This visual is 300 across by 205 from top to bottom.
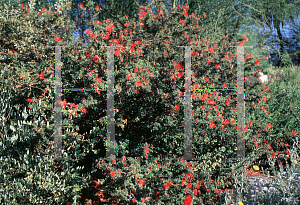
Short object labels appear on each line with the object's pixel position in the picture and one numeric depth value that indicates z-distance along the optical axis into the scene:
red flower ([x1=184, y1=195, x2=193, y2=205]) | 2.61
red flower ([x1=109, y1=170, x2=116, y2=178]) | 2.77
